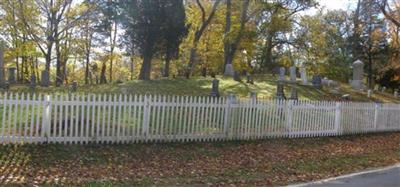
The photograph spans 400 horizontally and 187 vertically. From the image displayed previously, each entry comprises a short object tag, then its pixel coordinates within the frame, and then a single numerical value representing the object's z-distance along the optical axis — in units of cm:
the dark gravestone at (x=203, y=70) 4638
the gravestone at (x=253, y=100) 1335
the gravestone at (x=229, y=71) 3003
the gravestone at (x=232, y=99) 1288
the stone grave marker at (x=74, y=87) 2179
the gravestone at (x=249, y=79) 2696
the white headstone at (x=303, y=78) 3019
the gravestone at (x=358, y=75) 3391
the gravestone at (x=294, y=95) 1819
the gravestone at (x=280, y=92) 1788
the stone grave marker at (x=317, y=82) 2861
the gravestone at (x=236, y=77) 2776
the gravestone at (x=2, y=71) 2190
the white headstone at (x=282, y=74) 2751
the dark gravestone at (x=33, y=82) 2370
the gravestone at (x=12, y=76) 2827
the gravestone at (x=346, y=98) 2328
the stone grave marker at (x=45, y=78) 2489
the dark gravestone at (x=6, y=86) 2142
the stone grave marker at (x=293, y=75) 2931
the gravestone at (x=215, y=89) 1711
